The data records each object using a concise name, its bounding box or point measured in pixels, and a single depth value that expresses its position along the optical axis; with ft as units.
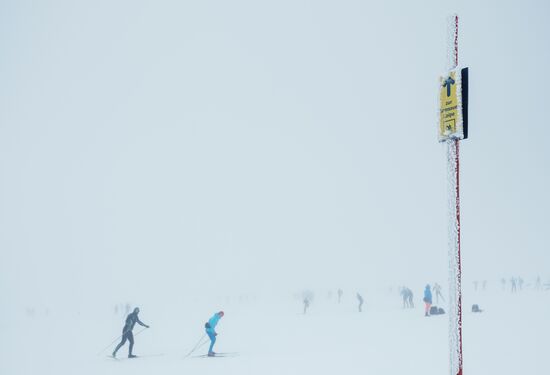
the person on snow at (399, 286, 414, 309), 95.85
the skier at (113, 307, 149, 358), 48.21
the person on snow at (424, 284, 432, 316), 74.55
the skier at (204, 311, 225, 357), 47.60
